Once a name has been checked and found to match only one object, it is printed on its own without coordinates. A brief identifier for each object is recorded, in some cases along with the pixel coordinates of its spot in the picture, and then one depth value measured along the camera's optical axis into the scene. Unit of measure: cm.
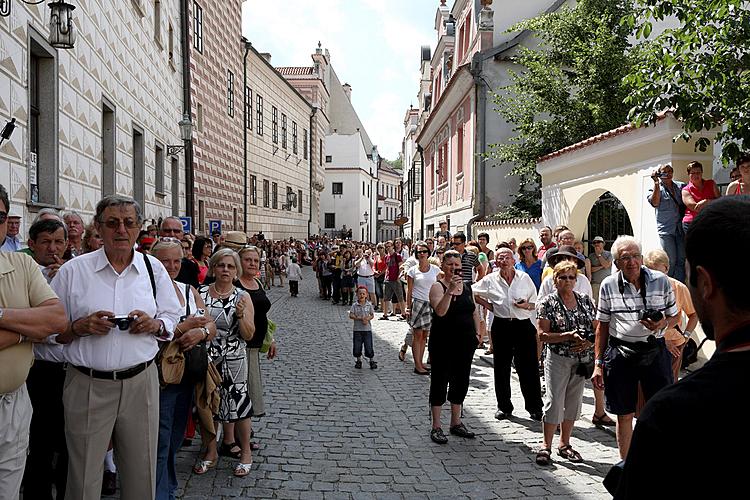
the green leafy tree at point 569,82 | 1489
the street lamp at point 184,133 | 1734
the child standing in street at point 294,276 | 2191
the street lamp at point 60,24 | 750
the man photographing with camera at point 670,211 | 836
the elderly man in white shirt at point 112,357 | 339
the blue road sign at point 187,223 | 1441
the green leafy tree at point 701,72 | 730
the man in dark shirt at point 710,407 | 140
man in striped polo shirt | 480
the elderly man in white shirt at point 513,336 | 694
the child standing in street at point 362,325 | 959
